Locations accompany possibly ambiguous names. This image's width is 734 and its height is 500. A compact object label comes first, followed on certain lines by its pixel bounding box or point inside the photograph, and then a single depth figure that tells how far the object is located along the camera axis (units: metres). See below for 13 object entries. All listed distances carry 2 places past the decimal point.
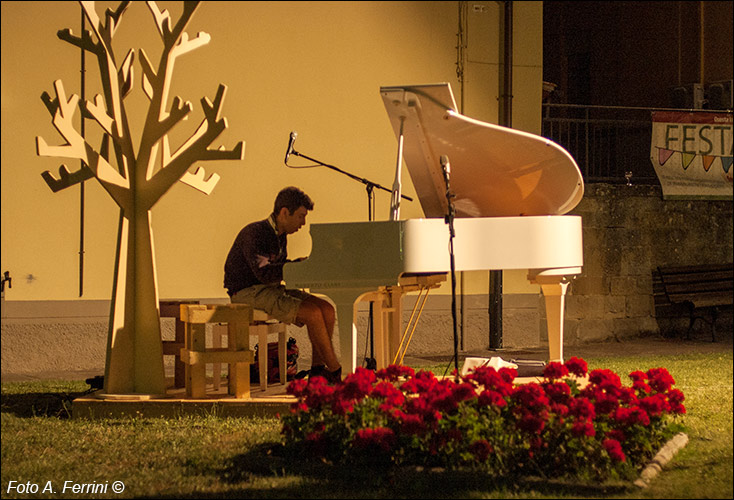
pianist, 10.55
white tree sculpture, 9.87
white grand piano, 9.45
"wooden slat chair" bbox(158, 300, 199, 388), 10.97
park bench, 18.87
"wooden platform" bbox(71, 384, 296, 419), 9.68
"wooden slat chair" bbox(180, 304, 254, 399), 9.84
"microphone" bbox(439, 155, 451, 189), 9.36
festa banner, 19.22
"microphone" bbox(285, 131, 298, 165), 11.16
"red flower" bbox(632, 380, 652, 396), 8.36
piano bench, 10.60
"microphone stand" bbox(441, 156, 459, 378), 8.51
